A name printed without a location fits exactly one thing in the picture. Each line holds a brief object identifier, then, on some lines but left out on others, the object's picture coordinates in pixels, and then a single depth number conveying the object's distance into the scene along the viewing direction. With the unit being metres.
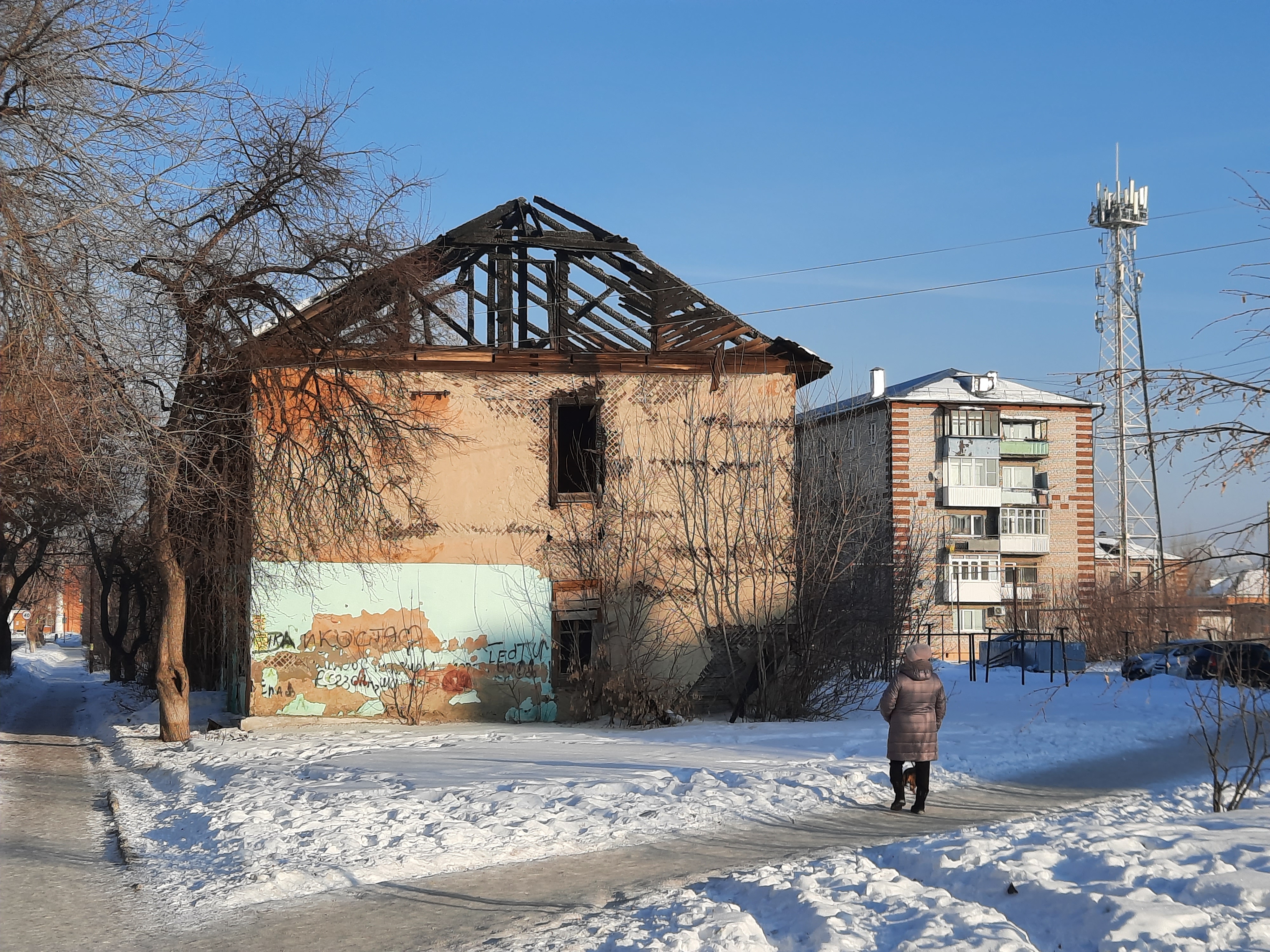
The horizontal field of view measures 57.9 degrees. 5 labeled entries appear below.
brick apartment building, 60.28
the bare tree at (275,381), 17.14
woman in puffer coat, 10.84
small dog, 11.06
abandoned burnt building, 19.45
